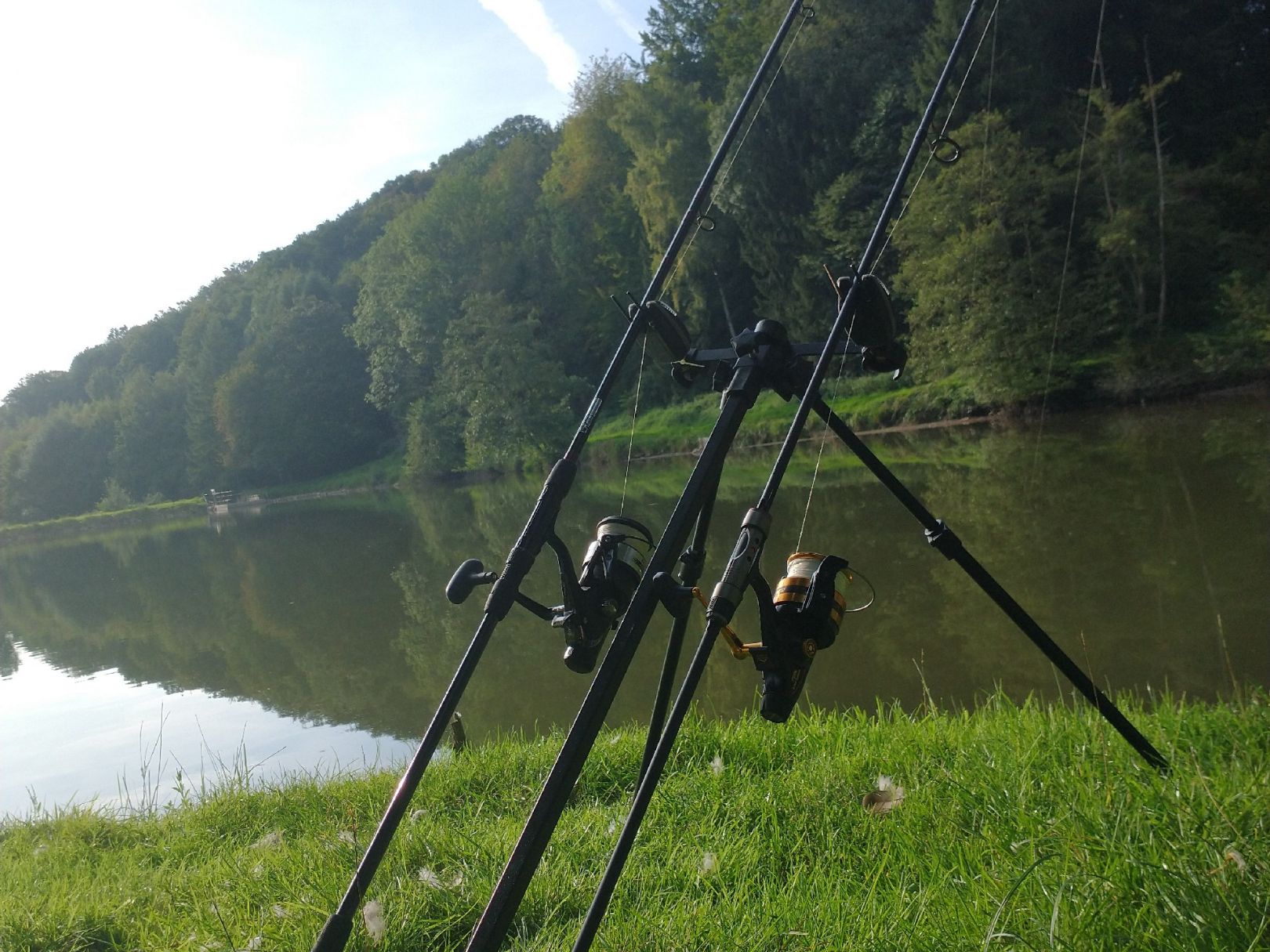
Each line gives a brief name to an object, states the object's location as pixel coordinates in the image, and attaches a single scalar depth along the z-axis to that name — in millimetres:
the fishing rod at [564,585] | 1447
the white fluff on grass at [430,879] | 2361
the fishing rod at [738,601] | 1175
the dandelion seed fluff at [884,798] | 2570
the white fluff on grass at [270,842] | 3209
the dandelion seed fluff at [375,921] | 2135
